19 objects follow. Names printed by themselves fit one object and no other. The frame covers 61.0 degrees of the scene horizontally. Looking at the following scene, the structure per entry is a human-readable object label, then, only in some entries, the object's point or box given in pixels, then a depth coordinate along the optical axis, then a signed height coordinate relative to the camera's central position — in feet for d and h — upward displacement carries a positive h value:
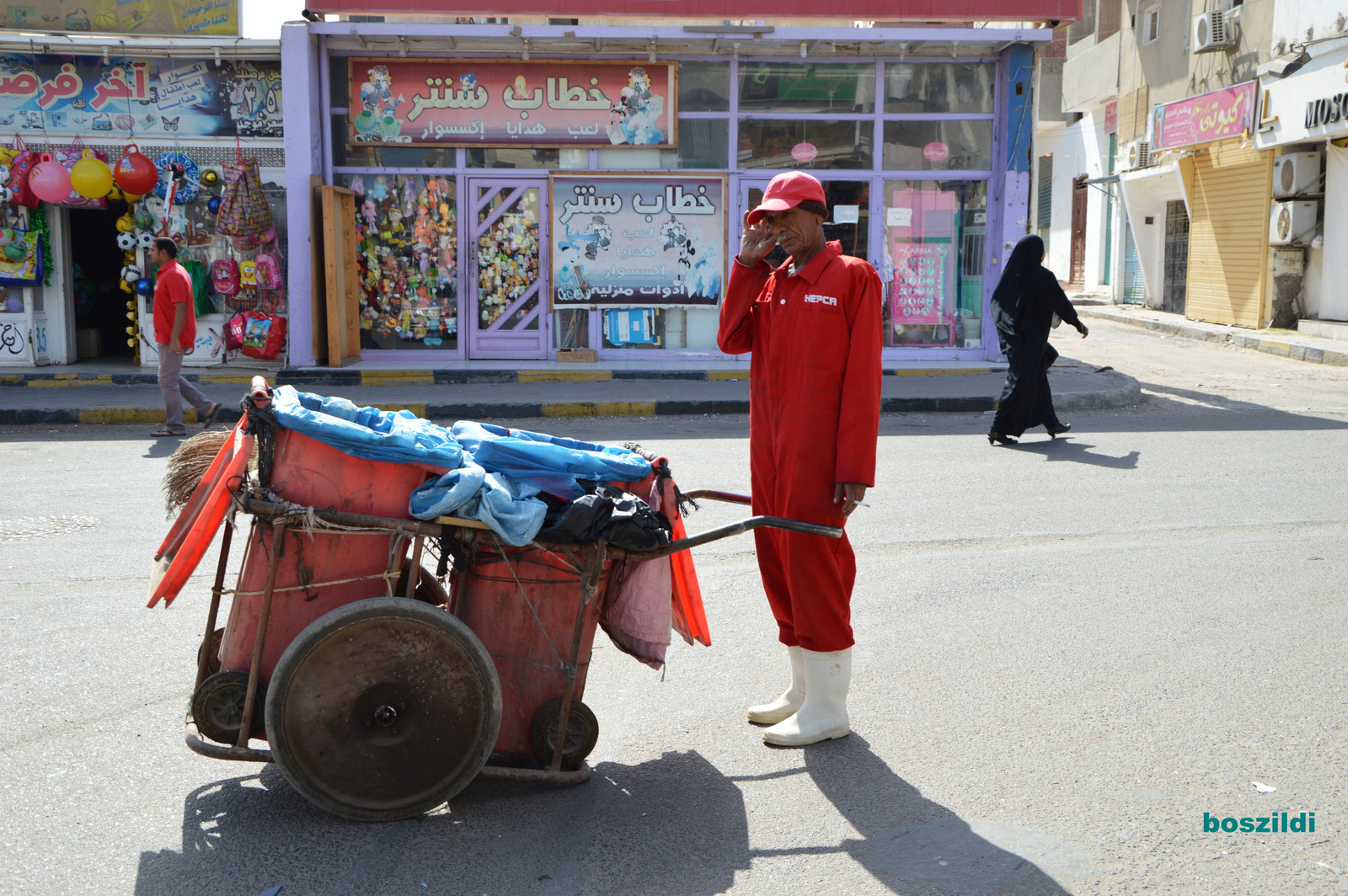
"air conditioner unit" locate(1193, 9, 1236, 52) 70.49 +17.35
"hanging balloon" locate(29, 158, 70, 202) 45.19 +5.20
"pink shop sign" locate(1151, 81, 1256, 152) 68.18 +12.36
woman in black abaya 32.68 -0.62
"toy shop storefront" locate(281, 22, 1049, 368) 48.42 +5.87
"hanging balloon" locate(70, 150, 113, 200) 45.57 +5.34
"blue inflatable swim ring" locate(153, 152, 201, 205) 46.78 +5.58
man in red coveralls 12.01 -1.03
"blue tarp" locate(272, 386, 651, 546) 10.41 -1.40
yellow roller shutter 69.21 +4.98
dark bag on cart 10.65 -1.97
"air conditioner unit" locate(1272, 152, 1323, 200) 64.95 +7.88
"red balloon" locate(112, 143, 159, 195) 45.52 +5.53
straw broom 11.52 -1.53
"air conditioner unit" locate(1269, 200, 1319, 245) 65.16 +5.15
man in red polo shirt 34.19 -0.30
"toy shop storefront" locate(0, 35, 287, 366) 46.70 +6.60
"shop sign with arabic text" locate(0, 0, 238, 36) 45.83 +11.86
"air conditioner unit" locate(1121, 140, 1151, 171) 84.79 +11.75
